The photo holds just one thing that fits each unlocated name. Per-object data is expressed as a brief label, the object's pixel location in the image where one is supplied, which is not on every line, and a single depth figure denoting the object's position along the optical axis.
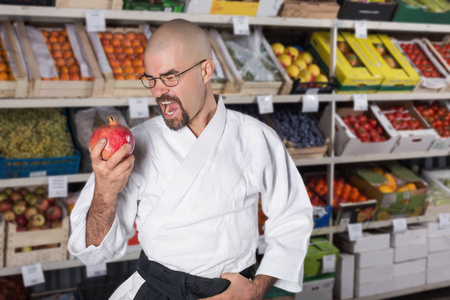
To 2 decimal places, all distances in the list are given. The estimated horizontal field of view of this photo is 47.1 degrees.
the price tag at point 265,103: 3.23
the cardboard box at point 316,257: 3.41
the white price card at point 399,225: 3.79
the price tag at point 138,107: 2.89
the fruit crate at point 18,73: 2.65
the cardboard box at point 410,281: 3.89
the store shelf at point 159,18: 2.67
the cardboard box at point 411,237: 3.83
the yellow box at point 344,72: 3.53
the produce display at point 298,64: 3.53
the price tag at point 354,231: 3.64
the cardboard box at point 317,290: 3.46
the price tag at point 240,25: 3.10
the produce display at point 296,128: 3.43
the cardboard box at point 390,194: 3.71
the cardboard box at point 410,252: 3.85
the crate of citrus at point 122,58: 2.90
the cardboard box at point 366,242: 3.70
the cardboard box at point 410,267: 3.87
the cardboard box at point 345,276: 3.66
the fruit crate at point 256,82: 3.21
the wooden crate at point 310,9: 3.28
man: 1.58
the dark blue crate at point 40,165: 2.77
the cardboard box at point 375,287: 3.74
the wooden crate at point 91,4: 2.72
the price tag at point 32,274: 2.83
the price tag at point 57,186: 2.83
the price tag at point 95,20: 2.75
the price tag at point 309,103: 3.39
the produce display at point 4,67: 2.66
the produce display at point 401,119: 3.90
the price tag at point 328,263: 3.46
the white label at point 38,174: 2.85
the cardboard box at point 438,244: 3.99
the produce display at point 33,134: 2.82
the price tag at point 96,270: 2.97
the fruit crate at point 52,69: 2.72
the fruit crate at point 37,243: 2.77
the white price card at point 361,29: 3.52
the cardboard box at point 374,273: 3.72
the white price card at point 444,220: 4.01
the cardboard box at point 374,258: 3.71
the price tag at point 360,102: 3.56
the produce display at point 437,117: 4.07
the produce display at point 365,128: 3.73
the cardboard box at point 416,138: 3.75
